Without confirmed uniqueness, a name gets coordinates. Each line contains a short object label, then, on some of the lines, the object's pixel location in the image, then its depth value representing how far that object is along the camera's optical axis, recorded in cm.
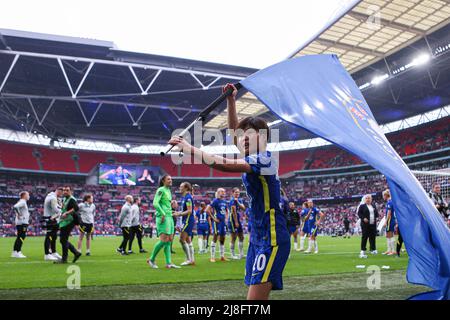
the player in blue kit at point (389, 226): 1388
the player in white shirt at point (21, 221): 1307
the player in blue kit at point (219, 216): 1260
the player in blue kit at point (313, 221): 1566
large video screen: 5022
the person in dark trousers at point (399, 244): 1254
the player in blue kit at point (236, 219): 1261
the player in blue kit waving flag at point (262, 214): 316
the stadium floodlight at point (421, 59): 2636
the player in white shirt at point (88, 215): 1382
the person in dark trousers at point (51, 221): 1163
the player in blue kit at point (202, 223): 1512
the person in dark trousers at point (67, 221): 1066
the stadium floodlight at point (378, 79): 3084
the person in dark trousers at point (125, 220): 1440
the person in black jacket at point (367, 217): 1327
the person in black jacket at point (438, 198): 1150
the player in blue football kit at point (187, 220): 1063
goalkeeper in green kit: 955
